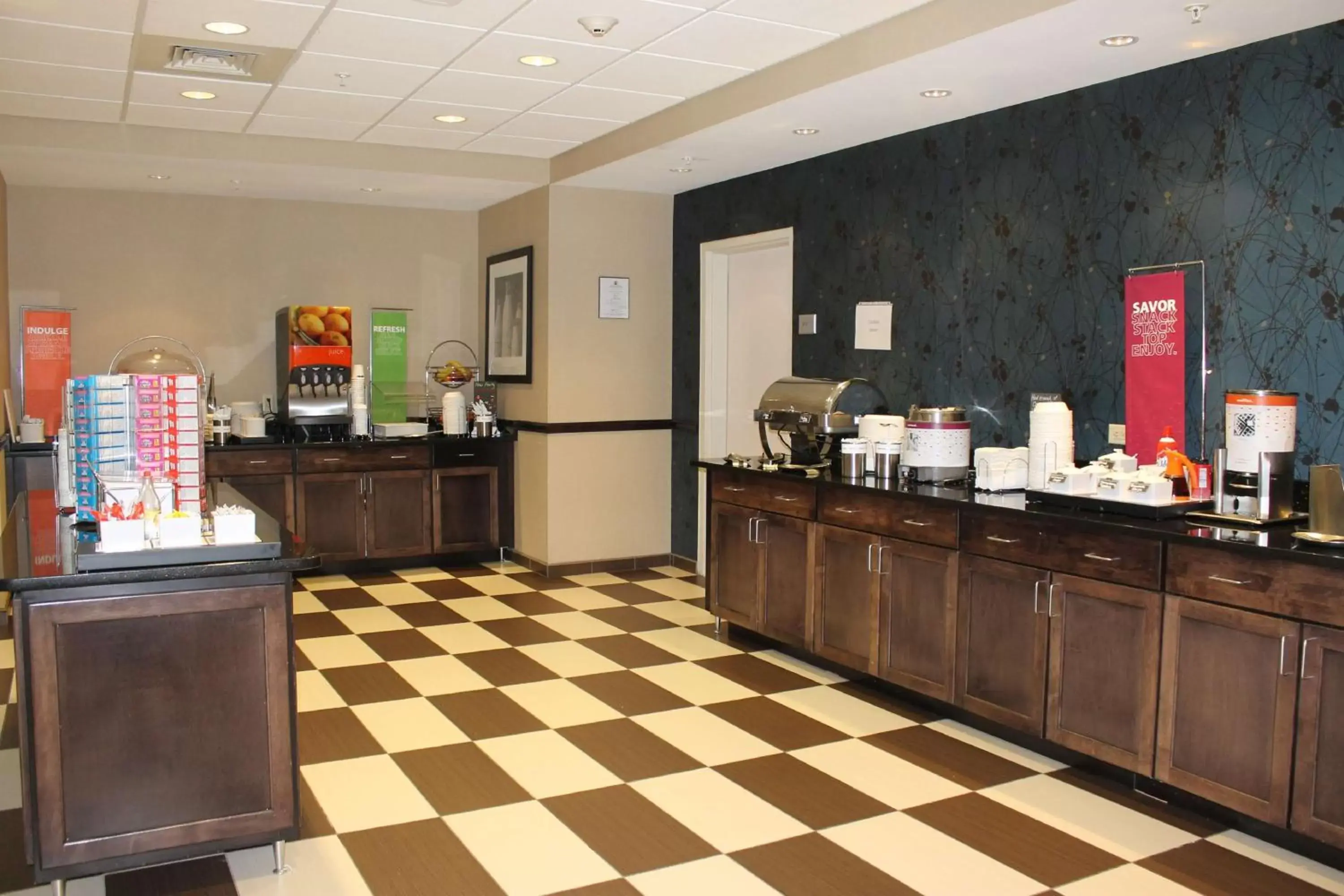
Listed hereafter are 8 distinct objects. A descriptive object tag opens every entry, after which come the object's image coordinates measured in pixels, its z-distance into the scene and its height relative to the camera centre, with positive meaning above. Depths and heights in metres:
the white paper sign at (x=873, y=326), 5.38 +0.26
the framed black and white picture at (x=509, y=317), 7.19 +0.39
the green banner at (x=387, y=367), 7.55 +0.04
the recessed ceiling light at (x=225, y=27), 4.14 +1.30
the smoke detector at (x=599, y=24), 4.03 +1.29
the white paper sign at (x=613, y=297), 7.02 +0.50
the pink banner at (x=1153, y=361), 3.97 +0.08
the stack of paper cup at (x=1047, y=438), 4.10 -0.22
